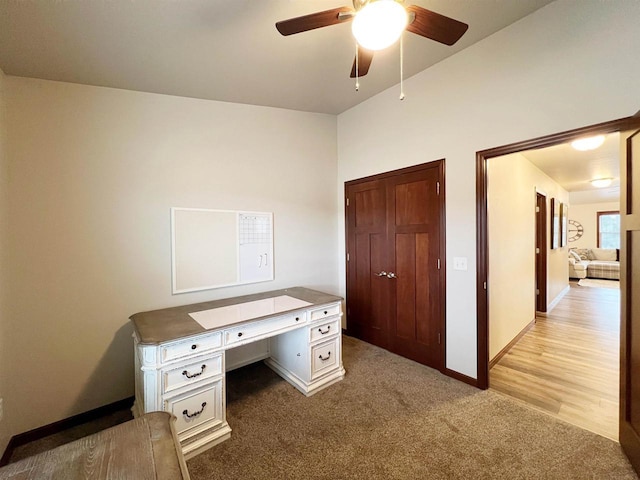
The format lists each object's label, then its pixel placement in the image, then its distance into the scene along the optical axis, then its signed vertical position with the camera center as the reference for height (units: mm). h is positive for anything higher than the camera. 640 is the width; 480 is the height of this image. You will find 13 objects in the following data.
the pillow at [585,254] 8453 -693
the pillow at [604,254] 8070 -670
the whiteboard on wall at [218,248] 2379 -100
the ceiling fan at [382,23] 1156 +1079
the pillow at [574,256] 7632 -687
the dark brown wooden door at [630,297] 1441 -380
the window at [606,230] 8594 +82
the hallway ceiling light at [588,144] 2676 +943
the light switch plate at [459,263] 2328 -258
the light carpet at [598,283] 6457 -1309
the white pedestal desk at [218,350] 1608 -826
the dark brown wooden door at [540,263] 4375 -500
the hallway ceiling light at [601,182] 5086 +1016
